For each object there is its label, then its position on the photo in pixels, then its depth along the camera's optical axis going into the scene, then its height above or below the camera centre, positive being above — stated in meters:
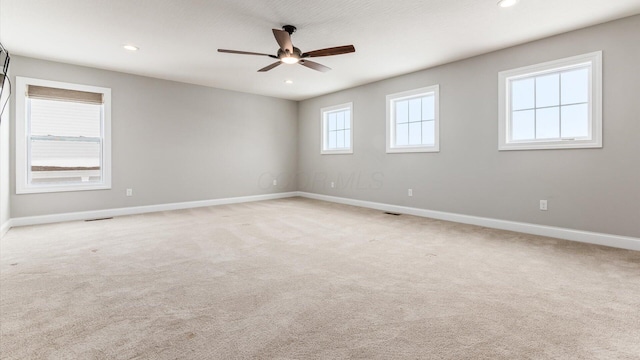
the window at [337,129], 6.83 +1.21
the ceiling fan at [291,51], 3.27 +1.53
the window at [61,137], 4.59 +0.69
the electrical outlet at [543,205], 3.92 -0.34
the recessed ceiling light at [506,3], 2.96 +1.79
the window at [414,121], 5.17 +1.10
